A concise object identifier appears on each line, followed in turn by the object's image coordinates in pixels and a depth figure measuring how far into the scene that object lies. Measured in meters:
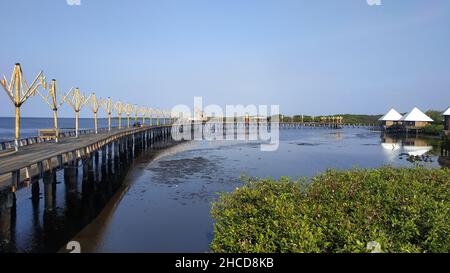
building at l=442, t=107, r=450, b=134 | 55.71
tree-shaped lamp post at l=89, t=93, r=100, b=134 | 38.86
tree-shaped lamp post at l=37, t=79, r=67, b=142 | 26.04
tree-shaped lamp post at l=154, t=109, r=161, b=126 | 82.82
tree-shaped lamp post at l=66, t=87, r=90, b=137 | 32.03
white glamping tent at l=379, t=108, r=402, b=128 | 86.97
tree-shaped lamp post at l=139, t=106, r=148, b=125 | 70.33
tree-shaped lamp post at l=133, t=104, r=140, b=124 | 64.11
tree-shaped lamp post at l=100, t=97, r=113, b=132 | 45.25
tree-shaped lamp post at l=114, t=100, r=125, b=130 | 51.83
